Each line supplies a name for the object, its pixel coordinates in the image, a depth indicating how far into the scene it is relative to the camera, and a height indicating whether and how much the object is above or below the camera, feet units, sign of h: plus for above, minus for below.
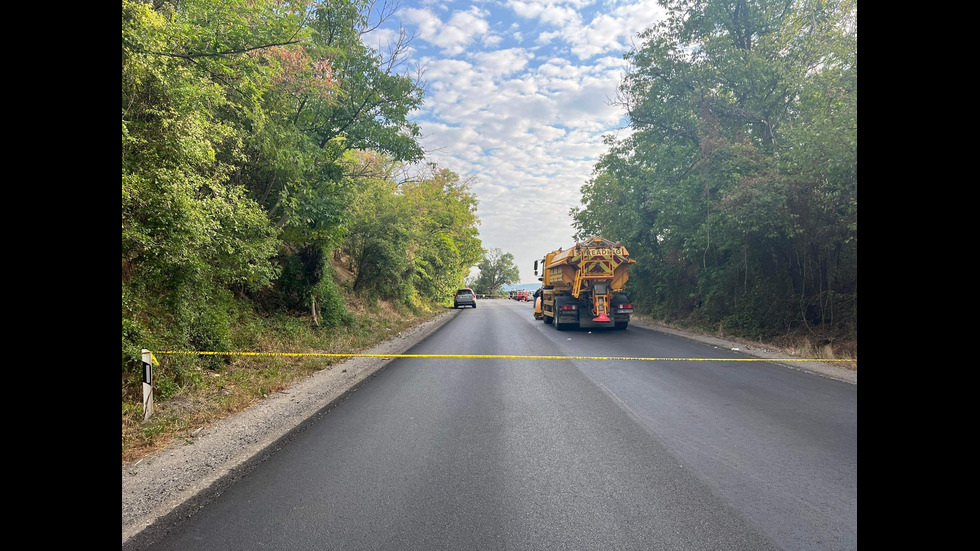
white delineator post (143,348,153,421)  15.79 -3.84
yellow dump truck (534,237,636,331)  51.80 -0.64
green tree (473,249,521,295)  361.71 +6.10
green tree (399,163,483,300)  92.02 +11.78
